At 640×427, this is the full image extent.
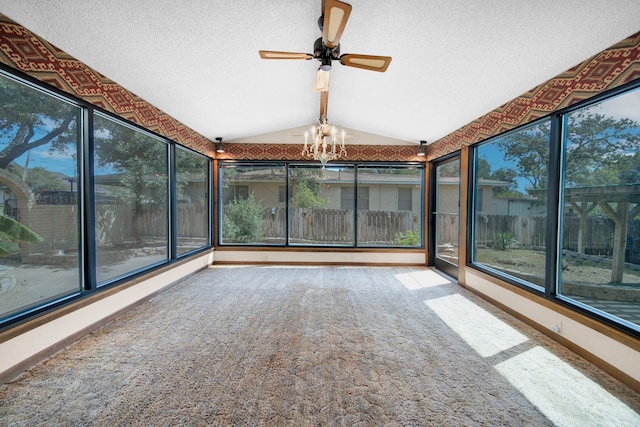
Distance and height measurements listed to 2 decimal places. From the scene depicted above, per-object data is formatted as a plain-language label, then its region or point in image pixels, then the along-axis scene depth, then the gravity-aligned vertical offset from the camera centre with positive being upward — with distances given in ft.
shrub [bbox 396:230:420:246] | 19.54 -2.18
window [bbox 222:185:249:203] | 20.06 +0.90
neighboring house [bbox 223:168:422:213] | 19.60 +1.23
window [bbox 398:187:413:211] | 20.04 +0.63
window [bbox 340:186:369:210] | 19.51 +0.62
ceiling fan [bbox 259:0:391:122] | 6.26 +4.04
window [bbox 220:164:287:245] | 19.85 -0.02
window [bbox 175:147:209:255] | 15.66 +0.26
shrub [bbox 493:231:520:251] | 12.70 -1.51
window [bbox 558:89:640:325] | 7.45 +0.06
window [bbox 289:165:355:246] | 19.70 -0.09
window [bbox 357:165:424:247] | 19.56 -0.19
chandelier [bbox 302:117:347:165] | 12.09 +3.13
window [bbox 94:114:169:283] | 10.00 +0.23
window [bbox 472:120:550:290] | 10.41 +0.21
